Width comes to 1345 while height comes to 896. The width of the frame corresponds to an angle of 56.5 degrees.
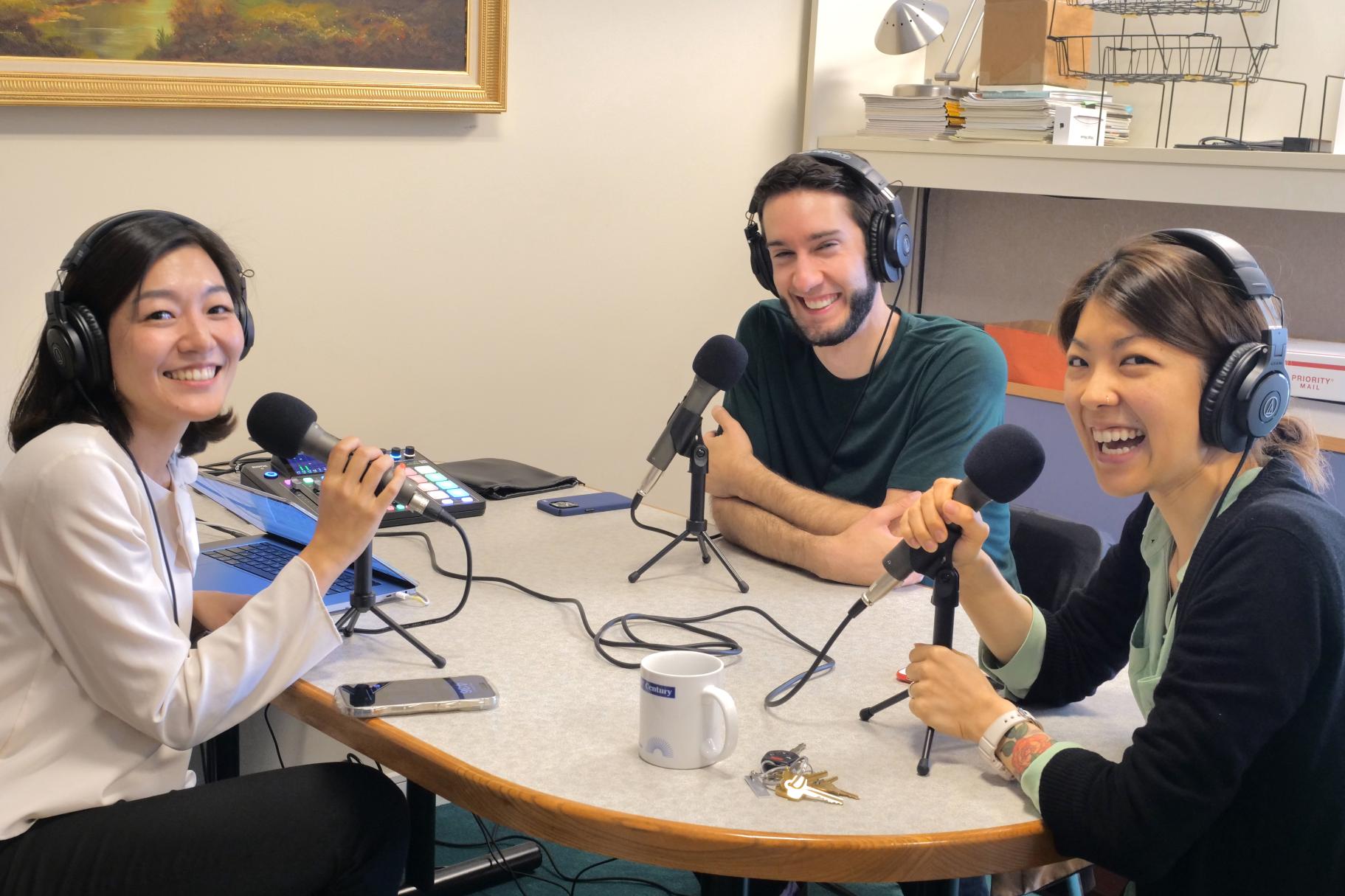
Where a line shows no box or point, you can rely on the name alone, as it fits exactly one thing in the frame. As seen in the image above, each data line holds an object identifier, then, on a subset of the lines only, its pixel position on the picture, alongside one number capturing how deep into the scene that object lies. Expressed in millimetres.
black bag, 2195
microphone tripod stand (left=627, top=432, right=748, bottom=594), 1759
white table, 1078
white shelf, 2375
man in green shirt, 1860
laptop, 1649
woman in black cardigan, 1079
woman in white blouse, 1273
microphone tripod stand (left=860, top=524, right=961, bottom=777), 1278
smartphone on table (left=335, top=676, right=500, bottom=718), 1287
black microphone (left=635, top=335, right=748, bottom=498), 1696
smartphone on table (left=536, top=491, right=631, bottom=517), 2104
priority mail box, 2387
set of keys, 1143
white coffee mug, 1181
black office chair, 1877
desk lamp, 2922
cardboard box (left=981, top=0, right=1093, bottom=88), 2811
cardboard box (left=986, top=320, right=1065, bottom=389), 2834
